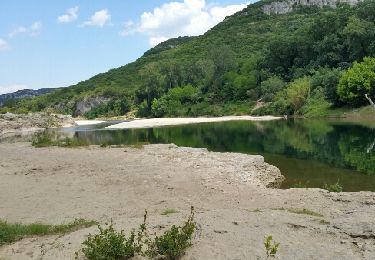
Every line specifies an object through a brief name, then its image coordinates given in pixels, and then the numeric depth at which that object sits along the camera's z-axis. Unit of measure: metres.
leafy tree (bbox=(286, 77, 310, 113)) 112.62
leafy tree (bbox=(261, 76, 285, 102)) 131.62
